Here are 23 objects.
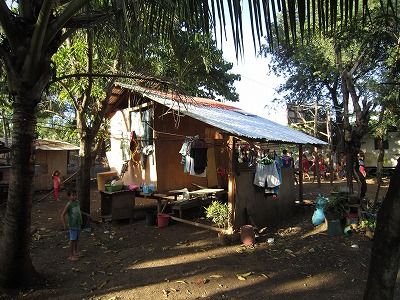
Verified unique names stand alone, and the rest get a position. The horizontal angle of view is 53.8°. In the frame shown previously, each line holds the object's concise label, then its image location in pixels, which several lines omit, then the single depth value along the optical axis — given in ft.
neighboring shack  68.69
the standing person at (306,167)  79.68
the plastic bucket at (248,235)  29.22
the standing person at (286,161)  42.79
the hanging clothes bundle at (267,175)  33.81
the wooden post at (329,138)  66.55
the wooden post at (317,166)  65.65
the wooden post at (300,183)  44.54
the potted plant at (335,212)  30.32
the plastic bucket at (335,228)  30.30
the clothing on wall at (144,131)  40.09
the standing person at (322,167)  79.61
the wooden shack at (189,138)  32.50
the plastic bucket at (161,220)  36.24
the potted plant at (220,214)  31.24
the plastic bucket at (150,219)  36.94
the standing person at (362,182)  36.63
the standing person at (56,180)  55.52
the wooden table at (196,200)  35.50
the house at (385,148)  92.21
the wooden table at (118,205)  37.19
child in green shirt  25.13
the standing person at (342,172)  78.90
